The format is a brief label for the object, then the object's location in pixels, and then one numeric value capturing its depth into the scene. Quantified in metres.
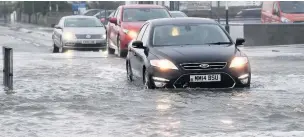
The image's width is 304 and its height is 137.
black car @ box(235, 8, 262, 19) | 55.53
